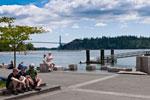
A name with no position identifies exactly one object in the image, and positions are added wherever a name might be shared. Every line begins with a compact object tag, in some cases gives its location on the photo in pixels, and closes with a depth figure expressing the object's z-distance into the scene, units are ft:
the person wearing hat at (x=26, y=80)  30.99
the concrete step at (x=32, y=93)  28.27
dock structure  190.86
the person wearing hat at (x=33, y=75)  32.65
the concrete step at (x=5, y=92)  29.45
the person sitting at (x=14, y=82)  29.39
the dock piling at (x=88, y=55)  195.70
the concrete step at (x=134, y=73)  51.51
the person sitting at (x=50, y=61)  61.18
